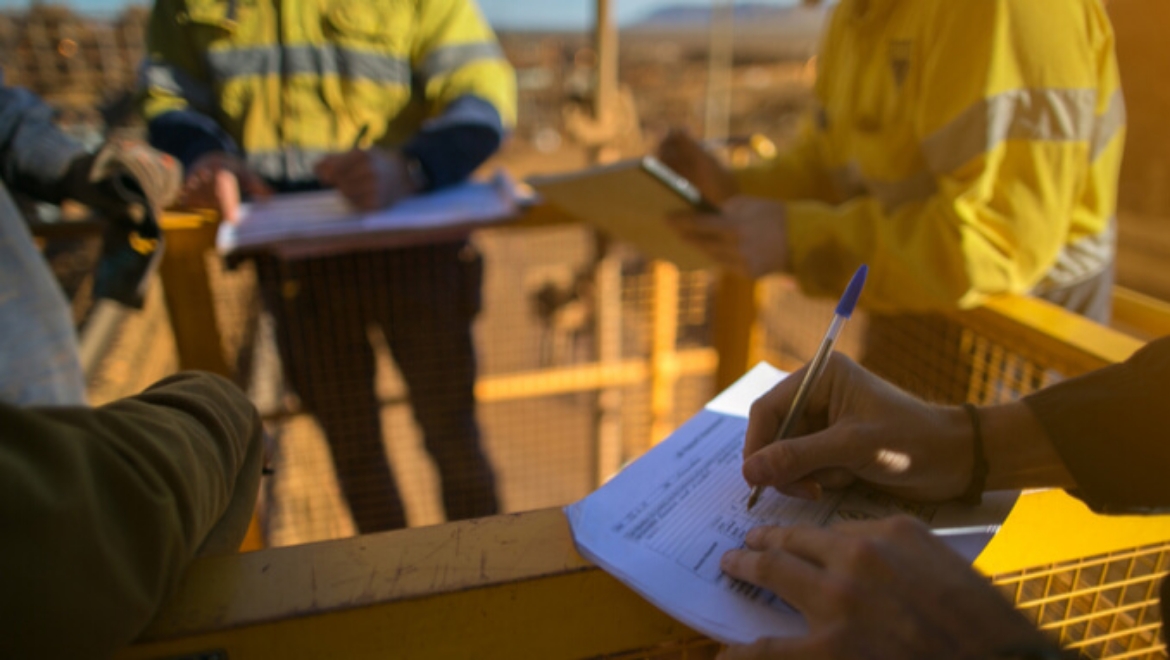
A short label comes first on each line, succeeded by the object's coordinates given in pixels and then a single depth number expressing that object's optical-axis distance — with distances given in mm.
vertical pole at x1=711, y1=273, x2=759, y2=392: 2469
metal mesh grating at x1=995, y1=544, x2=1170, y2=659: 897
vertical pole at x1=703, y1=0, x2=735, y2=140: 7426
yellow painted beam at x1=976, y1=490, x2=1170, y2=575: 814
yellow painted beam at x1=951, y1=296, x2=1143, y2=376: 1205
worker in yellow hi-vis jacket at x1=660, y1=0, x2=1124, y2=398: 1236
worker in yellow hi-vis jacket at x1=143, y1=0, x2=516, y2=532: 1981
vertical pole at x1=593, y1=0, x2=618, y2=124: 3567
